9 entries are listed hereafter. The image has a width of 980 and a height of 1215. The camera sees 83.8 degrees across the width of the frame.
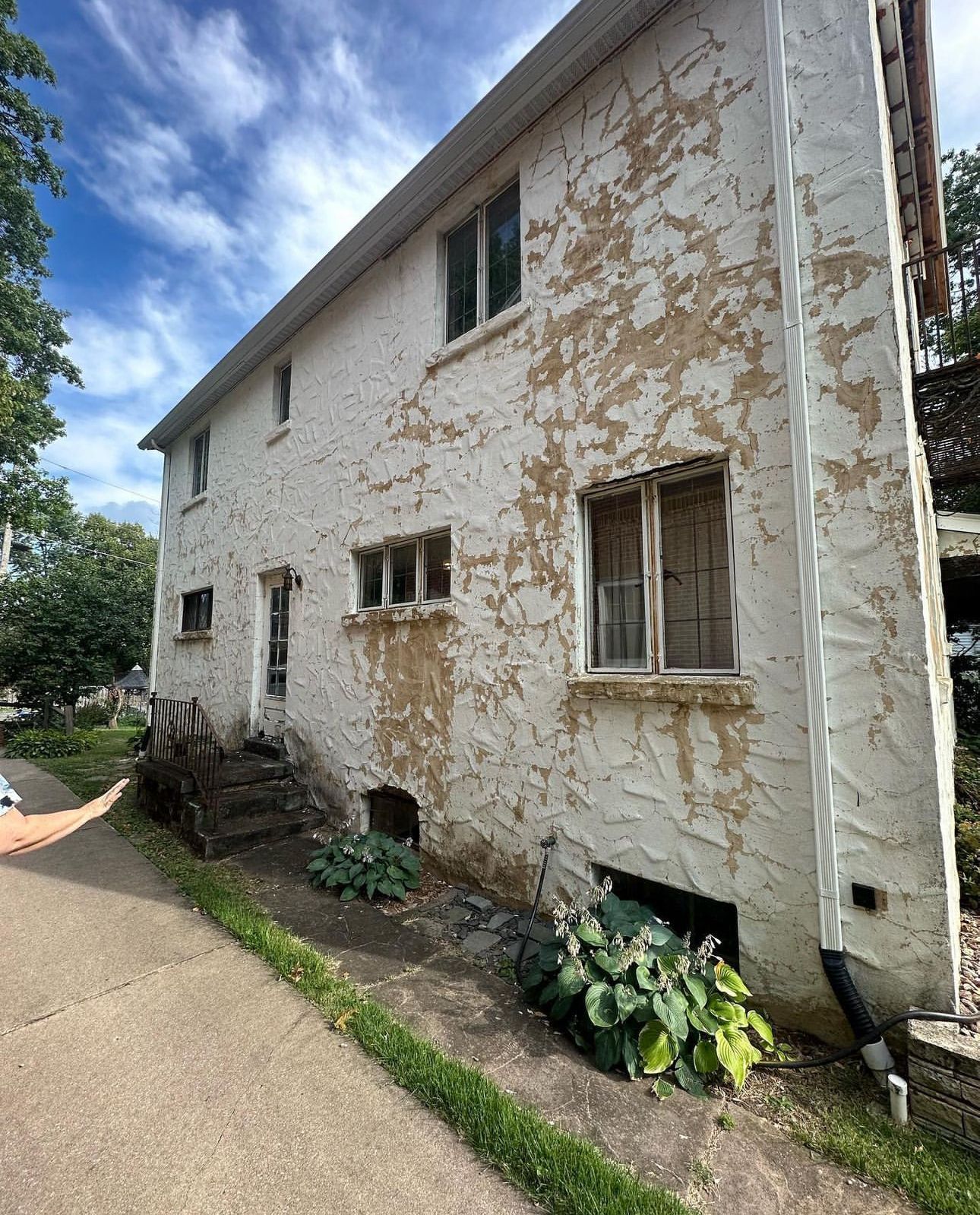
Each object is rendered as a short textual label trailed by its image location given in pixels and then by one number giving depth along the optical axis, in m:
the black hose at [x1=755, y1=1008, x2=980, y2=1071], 2.31
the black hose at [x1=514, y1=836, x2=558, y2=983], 3.82
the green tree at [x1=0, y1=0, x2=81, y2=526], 13.05
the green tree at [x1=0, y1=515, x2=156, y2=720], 13.96
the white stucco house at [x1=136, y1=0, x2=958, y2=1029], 2.78
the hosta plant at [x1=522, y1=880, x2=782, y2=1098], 2.51
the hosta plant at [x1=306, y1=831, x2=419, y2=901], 4.52
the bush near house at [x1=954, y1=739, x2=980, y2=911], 4.09
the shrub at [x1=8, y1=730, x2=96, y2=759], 11.47
